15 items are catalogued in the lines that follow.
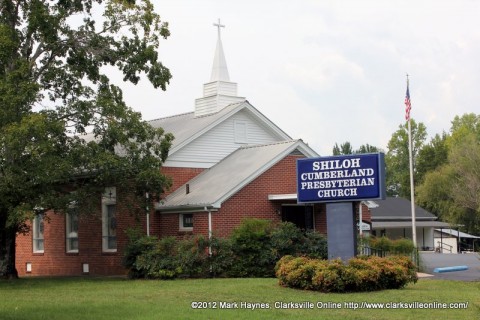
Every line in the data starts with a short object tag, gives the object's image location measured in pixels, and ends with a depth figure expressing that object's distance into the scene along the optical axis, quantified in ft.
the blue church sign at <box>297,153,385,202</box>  72.33
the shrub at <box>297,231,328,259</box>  89.92
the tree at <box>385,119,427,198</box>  354.95
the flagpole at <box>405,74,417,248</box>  114.32
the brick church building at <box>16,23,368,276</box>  96.07
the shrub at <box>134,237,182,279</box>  86.79
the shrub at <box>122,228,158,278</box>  89.97
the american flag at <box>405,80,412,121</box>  114.40
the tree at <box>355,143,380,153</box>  369.91
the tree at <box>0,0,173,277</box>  79.36
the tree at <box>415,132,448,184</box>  312.29
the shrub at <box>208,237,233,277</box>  88.63
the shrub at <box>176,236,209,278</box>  87.20
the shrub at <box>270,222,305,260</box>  88.89
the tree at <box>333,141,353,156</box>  347.56
